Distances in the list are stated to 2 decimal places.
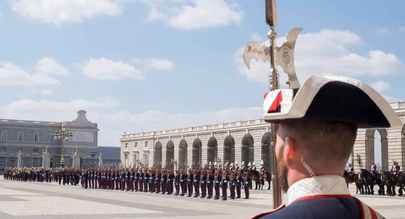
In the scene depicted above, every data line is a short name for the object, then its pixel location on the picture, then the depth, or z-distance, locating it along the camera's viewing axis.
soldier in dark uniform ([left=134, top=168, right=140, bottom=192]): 35.72
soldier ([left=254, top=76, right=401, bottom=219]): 1.98
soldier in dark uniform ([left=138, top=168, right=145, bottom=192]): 35.09
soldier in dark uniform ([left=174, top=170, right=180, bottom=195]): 30.99
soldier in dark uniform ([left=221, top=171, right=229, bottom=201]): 26.16
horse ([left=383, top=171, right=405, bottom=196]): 30.42
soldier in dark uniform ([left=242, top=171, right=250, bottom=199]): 26.99
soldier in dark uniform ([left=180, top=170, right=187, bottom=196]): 30.30
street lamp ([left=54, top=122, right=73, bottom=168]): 90.43
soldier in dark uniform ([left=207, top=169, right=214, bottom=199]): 27.66
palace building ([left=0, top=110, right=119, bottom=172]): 126.56
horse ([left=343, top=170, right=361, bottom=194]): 32.06
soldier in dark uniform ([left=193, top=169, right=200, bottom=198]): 28.96
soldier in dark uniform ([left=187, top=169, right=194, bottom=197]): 29.36
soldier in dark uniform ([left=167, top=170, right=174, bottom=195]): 31.72
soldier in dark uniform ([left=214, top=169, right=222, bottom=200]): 27.50
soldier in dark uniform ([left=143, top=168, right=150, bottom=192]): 34.38
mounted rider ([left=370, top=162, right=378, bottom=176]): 32.12
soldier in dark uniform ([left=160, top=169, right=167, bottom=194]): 32.41
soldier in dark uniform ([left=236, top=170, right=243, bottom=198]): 26.97
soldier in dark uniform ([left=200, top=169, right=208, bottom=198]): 28.23
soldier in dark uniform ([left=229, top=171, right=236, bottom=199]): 26.69
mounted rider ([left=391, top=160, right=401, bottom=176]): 30.77
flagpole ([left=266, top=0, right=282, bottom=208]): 5.12
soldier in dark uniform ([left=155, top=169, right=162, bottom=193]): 33.13
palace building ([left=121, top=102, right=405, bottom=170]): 53.84
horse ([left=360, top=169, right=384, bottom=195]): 31.64
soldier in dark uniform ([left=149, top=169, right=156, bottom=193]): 33.50
